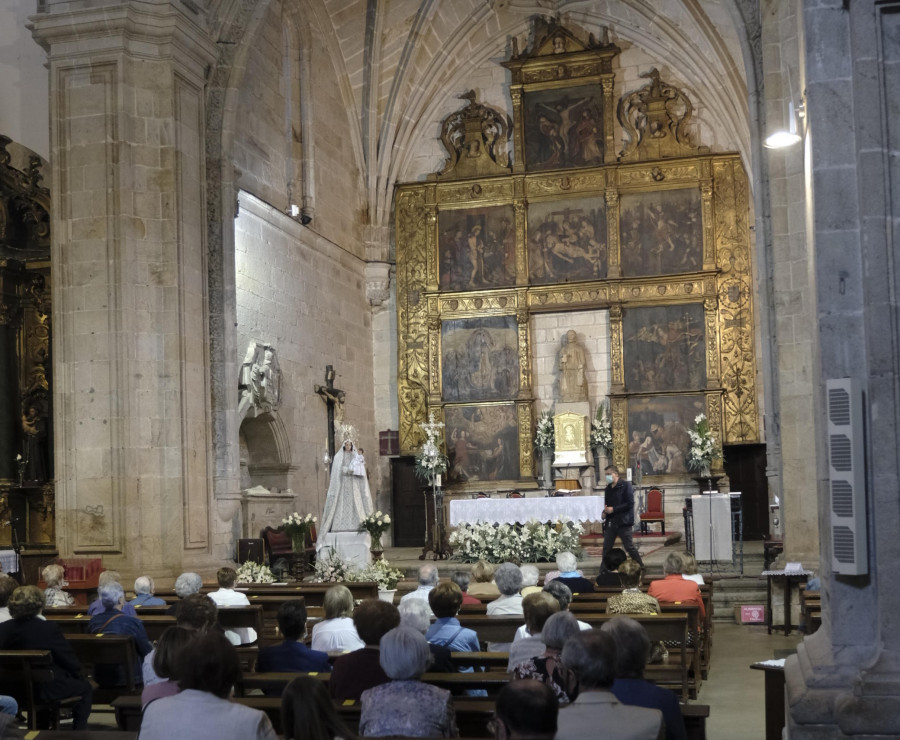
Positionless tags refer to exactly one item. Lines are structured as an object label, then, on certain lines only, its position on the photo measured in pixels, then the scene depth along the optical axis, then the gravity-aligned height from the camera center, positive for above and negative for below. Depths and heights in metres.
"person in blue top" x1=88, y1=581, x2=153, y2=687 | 8.12 -1.27
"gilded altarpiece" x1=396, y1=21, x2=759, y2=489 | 23.92 +3.44
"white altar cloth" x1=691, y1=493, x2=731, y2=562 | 15.67 -1.31
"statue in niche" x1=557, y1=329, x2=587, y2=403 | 24.27 +1.11
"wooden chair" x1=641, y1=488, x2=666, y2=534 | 21.79 -1.52
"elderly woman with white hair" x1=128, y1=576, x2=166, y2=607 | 10.12 -1.30
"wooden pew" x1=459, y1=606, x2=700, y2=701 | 7.61 -1.32
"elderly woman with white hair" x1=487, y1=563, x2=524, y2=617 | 8.15 -1.09
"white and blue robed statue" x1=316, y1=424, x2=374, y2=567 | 16.36 -1.03
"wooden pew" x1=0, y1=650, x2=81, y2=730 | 6.94 -1.36
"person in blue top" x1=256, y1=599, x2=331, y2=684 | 6.36 -1.15
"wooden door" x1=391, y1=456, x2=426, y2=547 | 24.97 -1.50
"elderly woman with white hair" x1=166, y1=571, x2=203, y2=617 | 8.97 -1.11
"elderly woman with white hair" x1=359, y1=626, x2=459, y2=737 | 4.62 -1.04
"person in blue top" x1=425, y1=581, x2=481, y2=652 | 6.88 -1.12
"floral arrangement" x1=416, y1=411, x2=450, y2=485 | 20.84 -0.51
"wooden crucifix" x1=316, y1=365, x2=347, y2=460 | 22.88 +0.69
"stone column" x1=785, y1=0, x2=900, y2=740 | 5.53 +0.62
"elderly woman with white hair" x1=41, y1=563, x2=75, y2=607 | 10.71 -1.30
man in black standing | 15.34 -1.06
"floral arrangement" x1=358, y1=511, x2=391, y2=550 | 16.22 -1.23
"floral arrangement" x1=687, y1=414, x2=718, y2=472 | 22.75 -0.41
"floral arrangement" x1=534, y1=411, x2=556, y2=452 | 24.09 -0.12
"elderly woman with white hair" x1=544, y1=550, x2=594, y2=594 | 10.00 -1.26
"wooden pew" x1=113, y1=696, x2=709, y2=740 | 5.17 -1.26
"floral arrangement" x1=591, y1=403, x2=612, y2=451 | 23.72 -0.06
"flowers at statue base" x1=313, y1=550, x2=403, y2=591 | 13.26 -1.60
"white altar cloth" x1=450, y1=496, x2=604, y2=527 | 18.17 -1.23
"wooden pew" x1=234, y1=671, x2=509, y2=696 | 5.82 -1.22
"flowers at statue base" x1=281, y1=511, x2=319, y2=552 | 17.19 -1.34
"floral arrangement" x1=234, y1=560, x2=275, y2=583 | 14.34 -1.66
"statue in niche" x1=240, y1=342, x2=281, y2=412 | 19.36 +0.96
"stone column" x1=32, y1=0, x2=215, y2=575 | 15.50 +1.97
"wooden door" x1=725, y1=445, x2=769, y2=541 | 23.45 -1.14
